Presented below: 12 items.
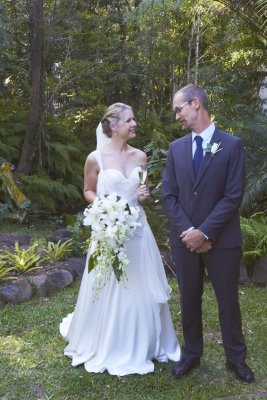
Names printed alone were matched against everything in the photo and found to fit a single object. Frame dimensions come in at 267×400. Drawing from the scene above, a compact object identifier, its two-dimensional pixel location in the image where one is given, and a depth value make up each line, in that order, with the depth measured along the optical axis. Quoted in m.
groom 3.43
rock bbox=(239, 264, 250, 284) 6.29
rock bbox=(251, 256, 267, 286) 6.23
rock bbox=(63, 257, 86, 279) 6.29
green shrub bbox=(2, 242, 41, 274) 6.06
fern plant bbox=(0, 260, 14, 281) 5.72
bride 3.96
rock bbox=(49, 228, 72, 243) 7.49
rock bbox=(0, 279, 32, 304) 5.42
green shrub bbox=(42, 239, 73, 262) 6.54
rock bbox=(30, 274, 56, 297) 5.72
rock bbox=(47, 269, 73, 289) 5.90
